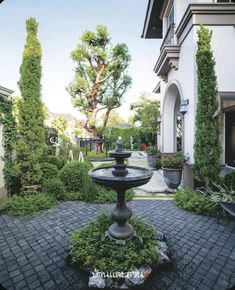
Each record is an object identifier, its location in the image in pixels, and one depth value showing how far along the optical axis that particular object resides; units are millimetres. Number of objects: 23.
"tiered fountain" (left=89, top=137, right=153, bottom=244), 2936
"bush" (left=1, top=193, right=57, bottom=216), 5066
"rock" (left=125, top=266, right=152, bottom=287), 2551
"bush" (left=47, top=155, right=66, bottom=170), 8453
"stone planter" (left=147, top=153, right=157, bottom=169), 10873
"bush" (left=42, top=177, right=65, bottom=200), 6044
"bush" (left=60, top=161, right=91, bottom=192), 6457
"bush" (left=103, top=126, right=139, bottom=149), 23328
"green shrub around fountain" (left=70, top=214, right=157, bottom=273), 2805
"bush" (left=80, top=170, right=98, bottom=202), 6000
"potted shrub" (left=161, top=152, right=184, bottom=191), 6773
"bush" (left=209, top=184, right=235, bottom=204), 4548
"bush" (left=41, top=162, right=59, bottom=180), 6566
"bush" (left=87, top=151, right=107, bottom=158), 14709
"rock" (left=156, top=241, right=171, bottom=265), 2975
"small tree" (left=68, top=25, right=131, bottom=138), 15000
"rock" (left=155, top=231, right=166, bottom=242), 3597
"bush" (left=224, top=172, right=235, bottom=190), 5309
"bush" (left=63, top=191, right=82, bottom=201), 6145
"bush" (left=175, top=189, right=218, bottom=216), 4988
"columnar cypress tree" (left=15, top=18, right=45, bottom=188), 5703
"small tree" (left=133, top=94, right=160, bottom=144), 13320
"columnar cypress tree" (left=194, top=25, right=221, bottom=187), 5551
